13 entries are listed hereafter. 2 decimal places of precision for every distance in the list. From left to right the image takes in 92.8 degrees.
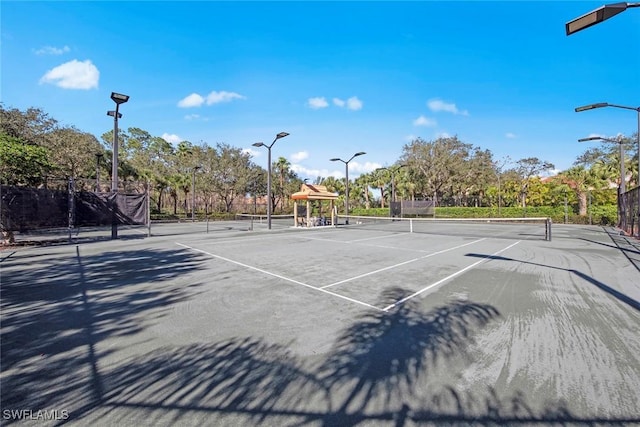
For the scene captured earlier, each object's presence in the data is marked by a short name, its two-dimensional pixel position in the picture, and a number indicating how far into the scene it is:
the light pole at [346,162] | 27.30
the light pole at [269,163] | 20.73
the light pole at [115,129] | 13.60
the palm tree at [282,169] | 49.78
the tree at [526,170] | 44.59
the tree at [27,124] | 19.95
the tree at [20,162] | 11.76
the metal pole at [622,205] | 15.73
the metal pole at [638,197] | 13.49
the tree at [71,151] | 23.65
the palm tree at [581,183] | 32.88
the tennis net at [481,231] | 16.33
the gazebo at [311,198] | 23.59
